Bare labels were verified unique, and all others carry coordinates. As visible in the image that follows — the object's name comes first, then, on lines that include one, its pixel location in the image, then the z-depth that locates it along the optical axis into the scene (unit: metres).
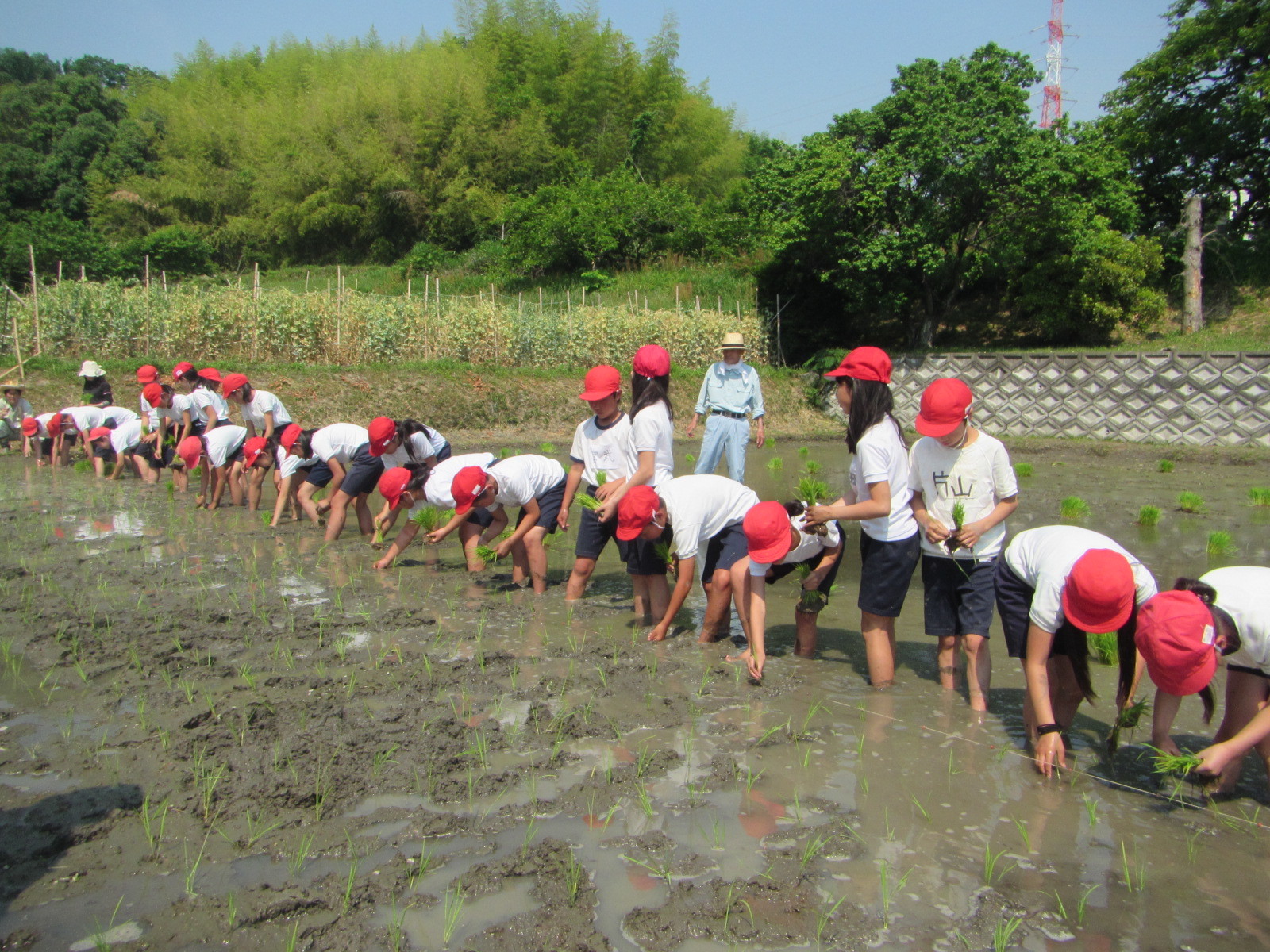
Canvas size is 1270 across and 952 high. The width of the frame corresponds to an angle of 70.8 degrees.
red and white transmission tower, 32.00
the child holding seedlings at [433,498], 6.28
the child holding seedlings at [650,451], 5.35
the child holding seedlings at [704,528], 4.71
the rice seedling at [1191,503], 8.88
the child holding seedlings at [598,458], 5.66
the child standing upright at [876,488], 4.24
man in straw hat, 7.32
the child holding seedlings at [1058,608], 3.26
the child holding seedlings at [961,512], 4.05
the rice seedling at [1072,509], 8.38
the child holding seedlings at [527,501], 6.02
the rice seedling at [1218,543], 6.80
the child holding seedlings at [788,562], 4.28
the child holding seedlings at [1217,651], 2.98
